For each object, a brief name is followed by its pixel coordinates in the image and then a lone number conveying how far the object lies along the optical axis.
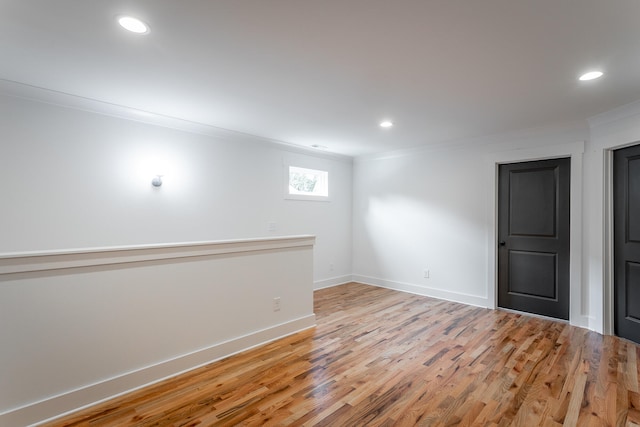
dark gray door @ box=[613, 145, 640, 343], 3.16
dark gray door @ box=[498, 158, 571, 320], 3.79
